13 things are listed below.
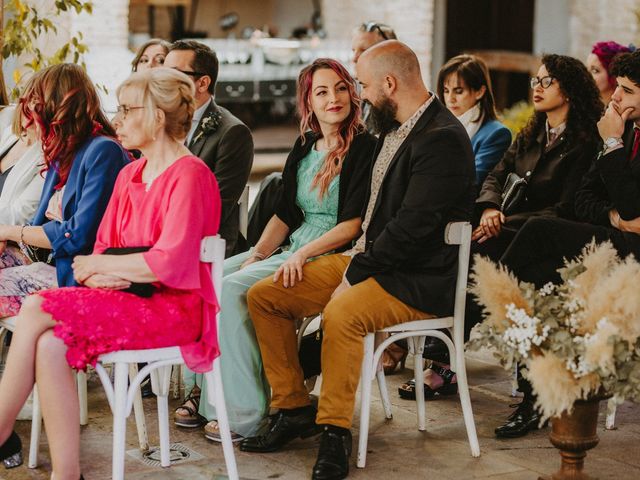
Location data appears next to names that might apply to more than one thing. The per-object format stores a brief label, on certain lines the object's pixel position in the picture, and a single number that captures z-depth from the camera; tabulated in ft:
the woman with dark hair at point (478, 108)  16.39
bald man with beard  12.32
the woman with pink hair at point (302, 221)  13.37
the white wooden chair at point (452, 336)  12.48
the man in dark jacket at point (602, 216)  13.61
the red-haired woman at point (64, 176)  12.63
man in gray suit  15.24
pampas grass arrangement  9.66
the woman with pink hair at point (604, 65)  17.29
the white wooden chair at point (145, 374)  10.83
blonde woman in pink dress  10.76
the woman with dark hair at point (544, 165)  14.84
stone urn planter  10.44
